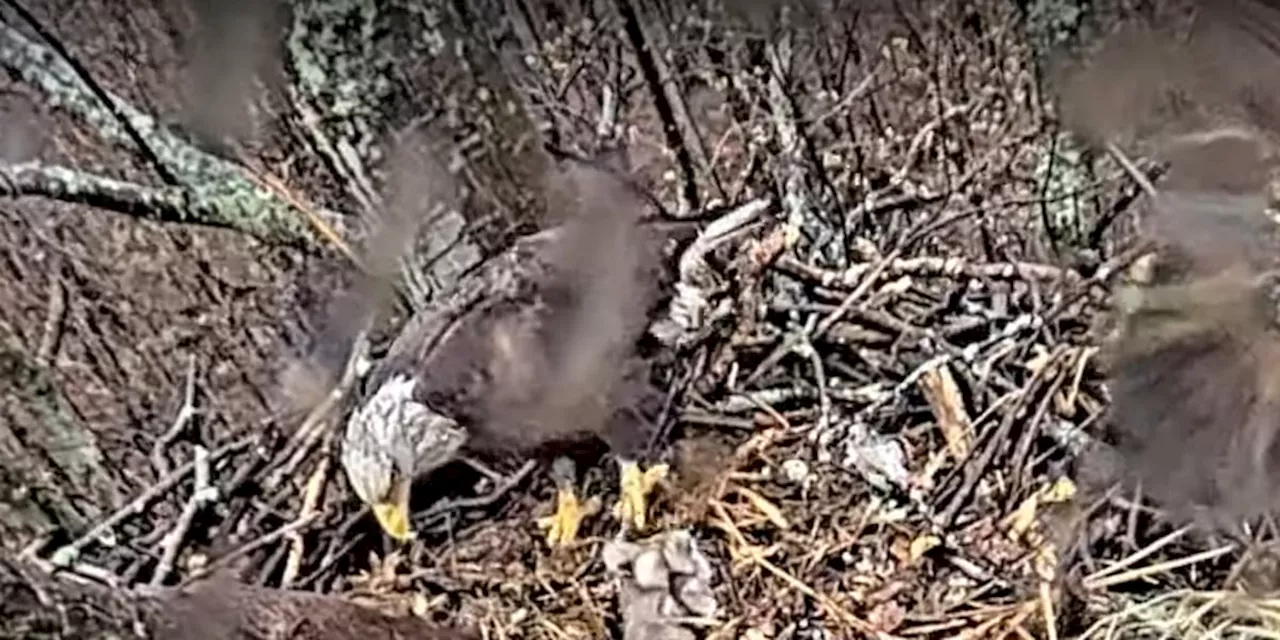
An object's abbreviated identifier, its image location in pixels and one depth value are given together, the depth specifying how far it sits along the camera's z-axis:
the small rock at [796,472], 1.08
